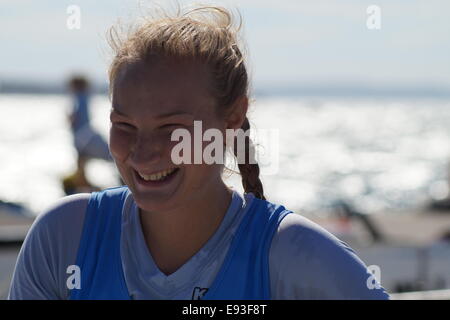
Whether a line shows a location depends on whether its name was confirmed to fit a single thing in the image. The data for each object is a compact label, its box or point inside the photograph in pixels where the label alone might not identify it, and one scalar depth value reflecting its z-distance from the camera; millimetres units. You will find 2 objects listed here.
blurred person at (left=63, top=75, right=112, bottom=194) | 9214
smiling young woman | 2371
